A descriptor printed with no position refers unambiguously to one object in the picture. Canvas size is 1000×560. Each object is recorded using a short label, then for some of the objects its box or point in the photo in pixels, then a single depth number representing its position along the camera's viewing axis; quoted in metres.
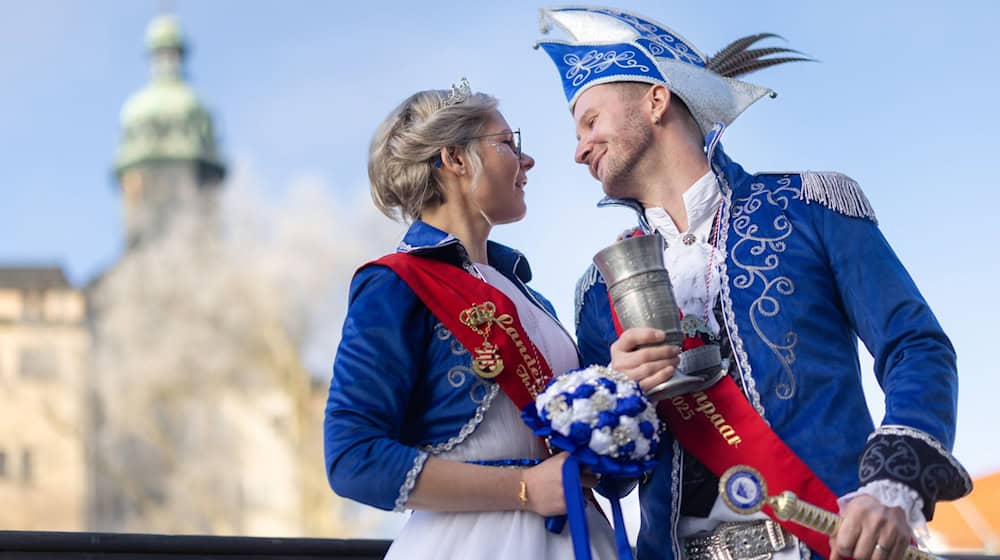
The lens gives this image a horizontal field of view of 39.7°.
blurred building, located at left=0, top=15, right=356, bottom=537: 23.16
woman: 2.66
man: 2.52
